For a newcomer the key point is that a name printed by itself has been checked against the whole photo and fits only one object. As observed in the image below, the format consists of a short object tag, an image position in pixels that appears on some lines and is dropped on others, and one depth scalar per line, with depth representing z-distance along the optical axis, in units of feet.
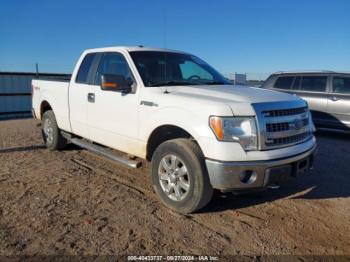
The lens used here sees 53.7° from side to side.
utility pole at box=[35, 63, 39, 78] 50.87
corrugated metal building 47.50
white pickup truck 12.00
